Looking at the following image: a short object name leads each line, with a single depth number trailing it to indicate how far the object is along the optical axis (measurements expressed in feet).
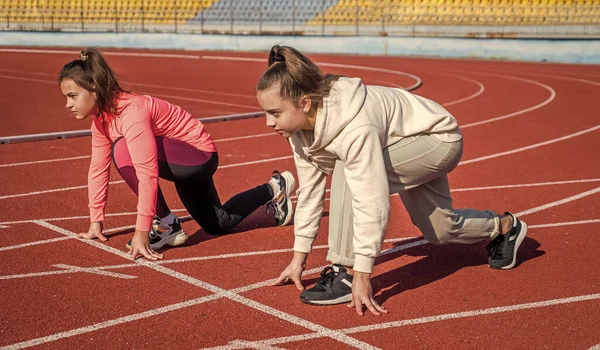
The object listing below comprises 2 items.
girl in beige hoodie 12.60
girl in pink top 16.02
